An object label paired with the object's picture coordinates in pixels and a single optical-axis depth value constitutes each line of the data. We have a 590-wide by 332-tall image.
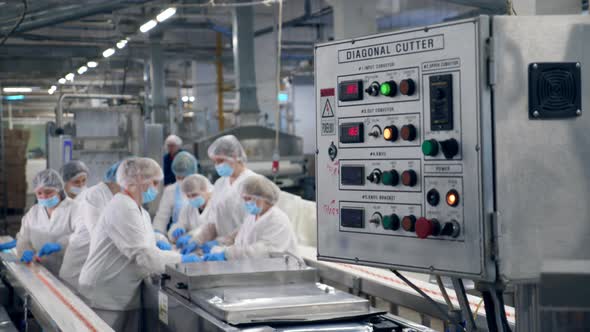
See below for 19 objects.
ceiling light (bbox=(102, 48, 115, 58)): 9.94
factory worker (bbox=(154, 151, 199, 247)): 5.57
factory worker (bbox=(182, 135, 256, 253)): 4.40
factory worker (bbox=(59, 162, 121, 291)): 3.73
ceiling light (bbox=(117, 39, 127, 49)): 9.13
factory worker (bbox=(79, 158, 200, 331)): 3.16
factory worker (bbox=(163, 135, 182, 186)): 7.04
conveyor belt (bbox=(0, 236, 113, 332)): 2.43
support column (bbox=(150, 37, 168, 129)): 10.95
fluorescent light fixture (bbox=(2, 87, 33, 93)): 14.85
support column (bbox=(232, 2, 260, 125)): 7.68
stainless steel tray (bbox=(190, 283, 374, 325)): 2.06
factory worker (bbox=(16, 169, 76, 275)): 4.32
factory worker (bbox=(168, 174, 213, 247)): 5.02
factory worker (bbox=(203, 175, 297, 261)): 3.51
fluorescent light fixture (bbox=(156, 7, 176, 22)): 6.79
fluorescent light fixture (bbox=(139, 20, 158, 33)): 7.52
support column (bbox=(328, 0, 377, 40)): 6.29
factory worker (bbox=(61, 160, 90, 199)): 4.85
